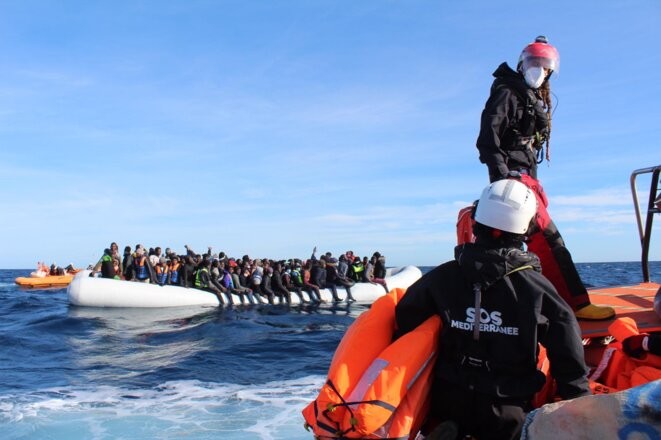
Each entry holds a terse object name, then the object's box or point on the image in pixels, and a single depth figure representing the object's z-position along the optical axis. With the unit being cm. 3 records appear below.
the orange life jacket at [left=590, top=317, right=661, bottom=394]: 271
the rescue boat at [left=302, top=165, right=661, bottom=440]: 131
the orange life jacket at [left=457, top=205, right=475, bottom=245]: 352
